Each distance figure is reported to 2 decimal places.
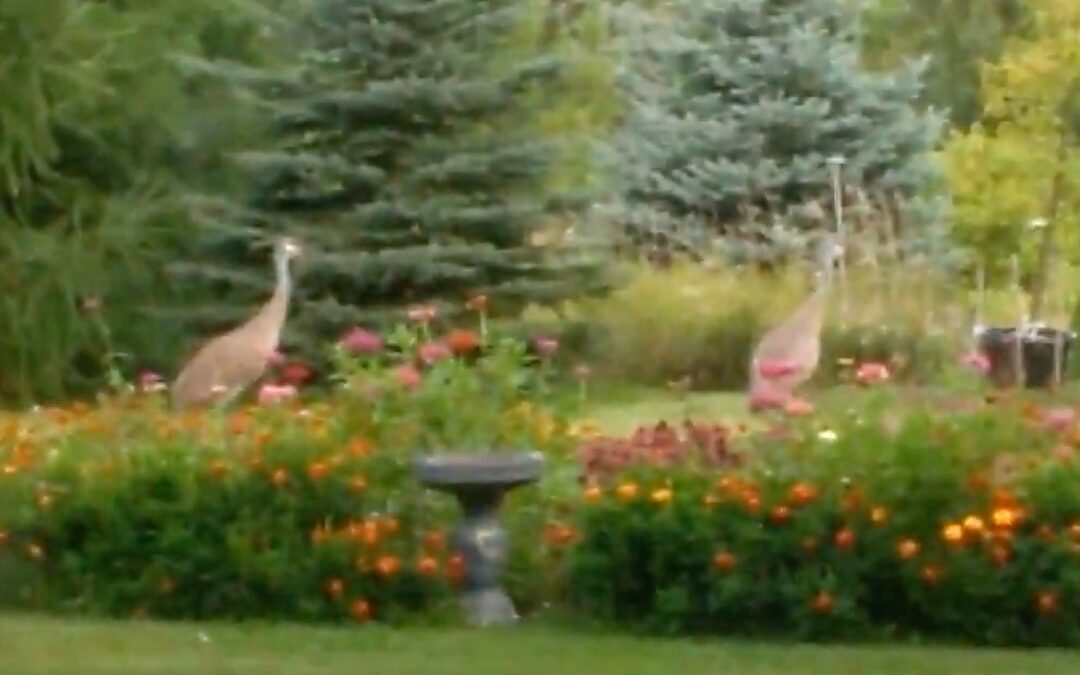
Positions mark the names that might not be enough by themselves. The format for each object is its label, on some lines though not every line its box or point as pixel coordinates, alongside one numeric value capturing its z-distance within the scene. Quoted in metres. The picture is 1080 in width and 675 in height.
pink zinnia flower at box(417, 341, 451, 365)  20.16
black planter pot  35.41
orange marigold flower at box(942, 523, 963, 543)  16.80
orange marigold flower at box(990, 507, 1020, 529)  16.70
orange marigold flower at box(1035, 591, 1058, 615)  16.84
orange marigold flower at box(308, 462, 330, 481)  18.14
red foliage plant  18.17
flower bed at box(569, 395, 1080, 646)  16.94
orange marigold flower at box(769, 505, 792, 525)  17.11
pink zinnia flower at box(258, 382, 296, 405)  20.28
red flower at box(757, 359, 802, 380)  20.16
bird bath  17.64
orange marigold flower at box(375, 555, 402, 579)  17.84
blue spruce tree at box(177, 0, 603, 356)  37.31
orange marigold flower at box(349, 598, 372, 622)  18.06
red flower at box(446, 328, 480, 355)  20.33
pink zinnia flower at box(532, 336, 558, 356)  21.33
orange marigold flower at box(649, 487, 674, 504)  17.45
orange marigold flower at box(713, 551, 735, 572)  17.14
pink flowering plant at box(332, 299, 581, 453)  19.44
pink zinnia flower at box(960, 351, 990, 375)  20.48
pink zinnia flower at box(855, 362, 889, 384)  19.11
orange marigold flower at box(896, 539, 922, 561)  16.86
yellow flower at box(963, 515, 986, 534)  16.80
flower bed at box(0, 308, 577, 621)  18.11
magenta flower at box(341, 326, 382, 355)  20.28
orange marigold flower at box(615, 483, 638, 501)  17.55
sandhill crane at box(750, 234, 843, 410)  28.50
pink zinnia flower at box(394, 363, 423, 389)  19.52
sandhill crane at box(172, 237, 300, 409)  27.50
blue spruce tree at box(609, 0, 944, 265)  47.53
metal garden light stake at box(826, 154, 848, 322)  39.90
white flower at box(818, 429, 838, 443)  18.08
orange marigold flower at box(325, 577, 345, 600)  18.02
